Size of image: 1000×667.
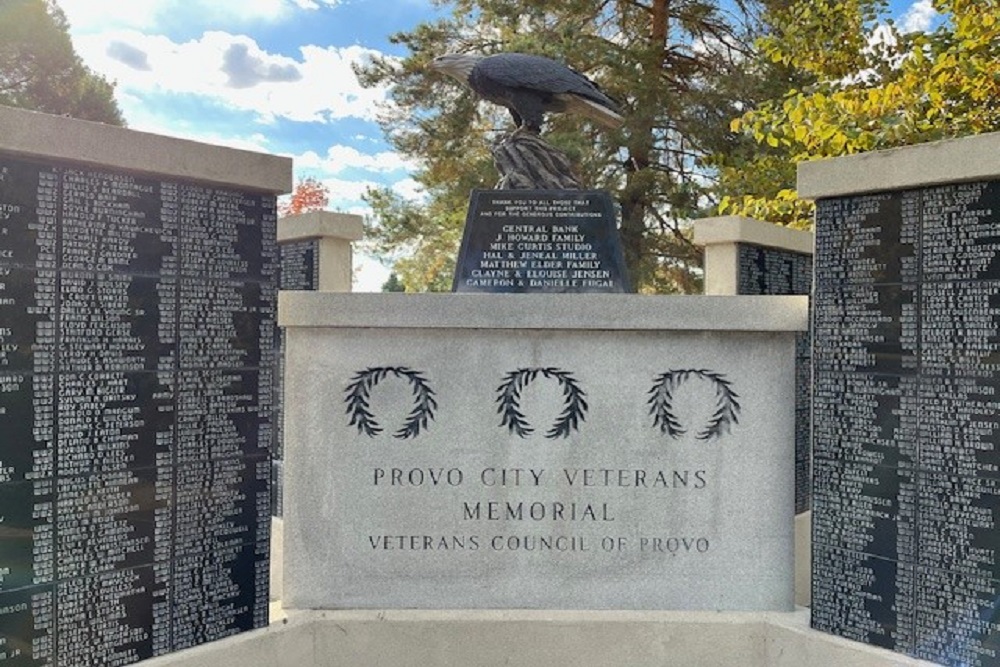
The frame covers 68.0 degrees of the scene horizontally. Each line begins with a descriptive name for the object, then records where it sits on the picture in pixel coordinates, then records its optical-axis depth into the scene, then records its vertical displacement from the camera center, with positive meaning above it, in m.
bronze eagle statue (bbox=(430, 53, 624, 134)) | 5.47 +1.97
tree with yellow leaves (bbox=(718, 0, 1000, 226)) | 6.83 +2.63
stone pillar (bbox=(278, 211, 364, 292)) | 7.04 +0.95
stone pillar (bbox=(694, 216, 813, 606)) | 6.64 +0.84
